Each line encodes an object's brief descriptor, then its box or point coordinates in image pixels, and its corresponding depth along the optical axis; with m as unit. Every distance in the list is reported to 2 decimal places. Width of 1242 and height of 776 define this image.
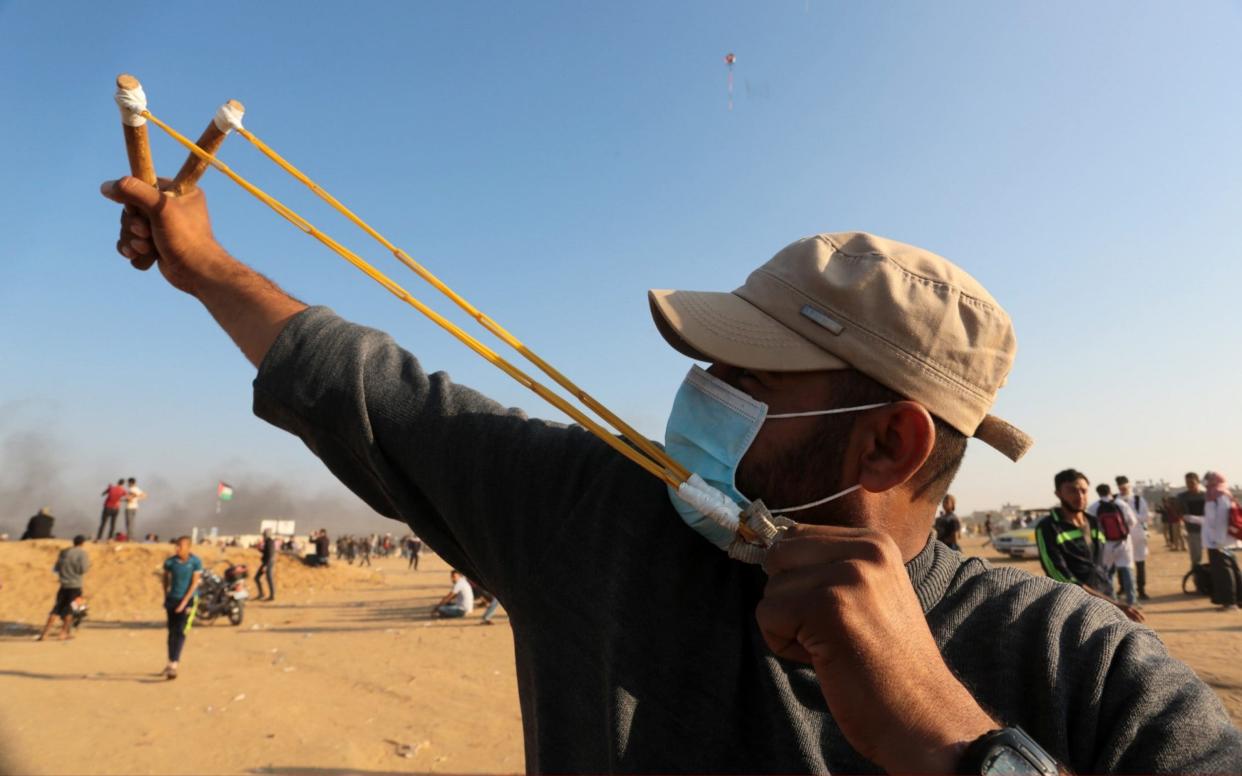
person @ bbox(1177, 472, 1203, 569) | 12.84
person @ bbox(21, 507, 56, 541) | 22.27
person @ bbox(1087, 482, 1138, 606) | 9.52
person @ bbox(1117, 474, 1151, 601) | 11.36
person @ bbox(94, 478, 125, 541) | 23.11
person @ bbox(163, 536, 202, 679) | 10.68
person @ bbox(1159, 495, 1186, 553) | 20.76
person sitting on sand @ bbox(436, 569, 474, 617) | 16.17
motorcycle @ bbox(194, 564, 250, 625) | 16.27
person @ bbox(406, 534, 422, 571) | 39.50
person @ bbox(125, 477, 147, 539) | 23.39
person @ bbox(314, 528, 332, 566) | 28.29
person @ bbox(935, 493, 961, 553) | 11.31
